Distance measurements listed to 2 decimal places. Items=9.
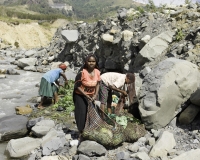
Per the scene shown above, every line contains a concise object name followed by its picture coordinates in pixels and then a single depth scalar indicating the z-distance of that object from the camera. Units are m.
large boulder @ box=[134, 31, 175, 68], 8.38
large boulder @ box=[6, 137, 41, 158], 4.94
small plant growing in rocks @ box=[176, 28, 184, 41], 8.52
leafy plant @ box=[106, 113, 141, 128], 5.32
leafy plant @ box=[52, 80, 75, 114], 7.29
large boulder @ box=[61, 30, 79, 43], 15.66
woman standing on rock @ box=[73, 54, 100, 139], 4.76
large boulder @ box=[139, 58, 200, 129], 5.32
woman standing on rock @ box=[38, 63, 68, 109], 7.40
